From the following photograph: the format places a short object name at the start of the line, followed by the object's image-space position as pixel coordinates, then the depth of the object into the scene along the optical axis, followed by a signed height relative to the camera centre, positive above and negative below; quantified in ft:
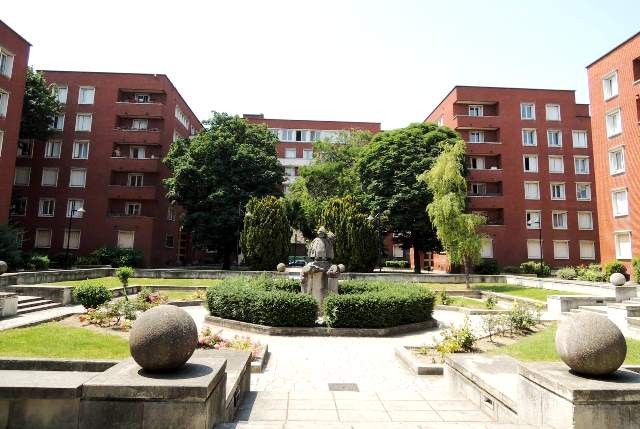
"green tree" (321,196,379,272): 104.78 +6.16
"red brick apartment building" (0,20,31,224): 92.22 +35.61
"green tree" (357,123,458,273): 114.62 +25.07
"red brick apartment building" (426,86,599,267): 130.41 +31.70
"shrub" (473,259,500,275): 118.83 -0.92
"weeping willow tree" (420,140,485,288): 87.76 +10.65
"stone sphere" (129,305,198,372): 16.06 -3.22
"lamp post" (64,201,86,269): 120.05 +15.04
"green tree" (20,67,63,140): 113.91 +41.81
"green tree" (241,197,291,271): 103.96 +6.49
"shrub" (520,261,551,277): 115.65 -0.87
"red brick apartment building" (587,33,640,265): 89.61 +28.10
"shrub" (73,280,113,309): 47.14 -4.34
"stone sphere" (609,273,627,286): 58.08 -1.81
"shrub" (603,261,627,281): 87.92 -0.18
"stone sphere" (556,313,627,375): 16.10 -3.08
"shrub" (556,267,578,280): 90.99 -1.67
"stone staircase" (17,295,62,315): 51.27 -6.24
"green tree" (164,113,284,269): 115.96 +23.13
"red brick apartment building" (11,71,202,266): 122.52 +27.32
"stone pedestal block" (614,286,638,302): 59.41 -3.59
